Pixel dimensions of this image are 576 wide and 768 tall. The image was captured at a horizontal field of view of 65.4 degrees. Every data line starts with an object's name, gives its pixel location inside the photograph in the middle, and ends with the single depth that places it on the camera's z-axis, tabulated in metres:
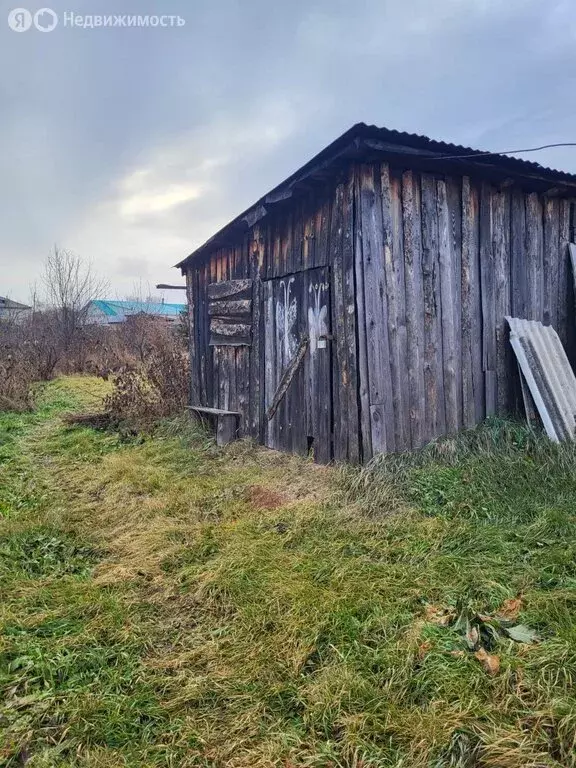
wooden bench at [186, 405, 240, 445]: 6.64
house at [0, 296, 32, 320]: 19.48
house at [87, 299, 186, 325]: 33.13
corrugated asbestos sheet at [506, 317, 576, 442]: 4.77
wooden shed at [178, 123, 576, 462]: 4.35
